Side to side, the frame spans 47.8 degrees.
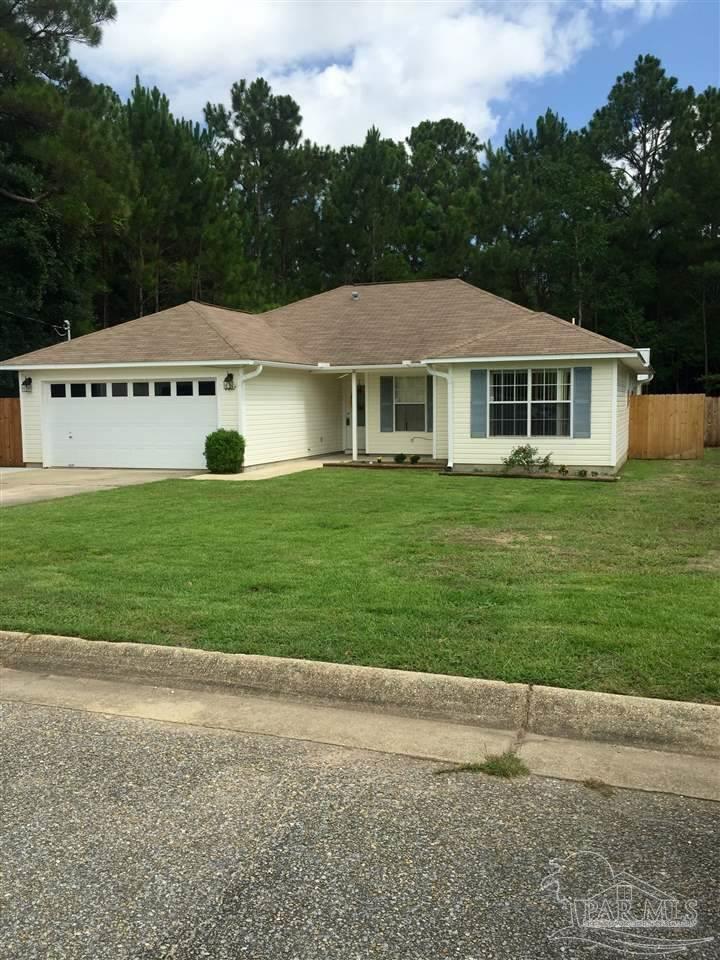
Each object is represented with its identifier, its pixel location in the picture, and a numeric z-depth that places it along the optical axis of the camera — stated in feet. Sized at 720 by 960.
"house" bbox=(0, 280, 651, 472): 54.19
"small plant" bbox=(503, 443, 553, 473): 53.98
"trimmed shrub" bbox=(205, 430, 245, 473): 56.95
